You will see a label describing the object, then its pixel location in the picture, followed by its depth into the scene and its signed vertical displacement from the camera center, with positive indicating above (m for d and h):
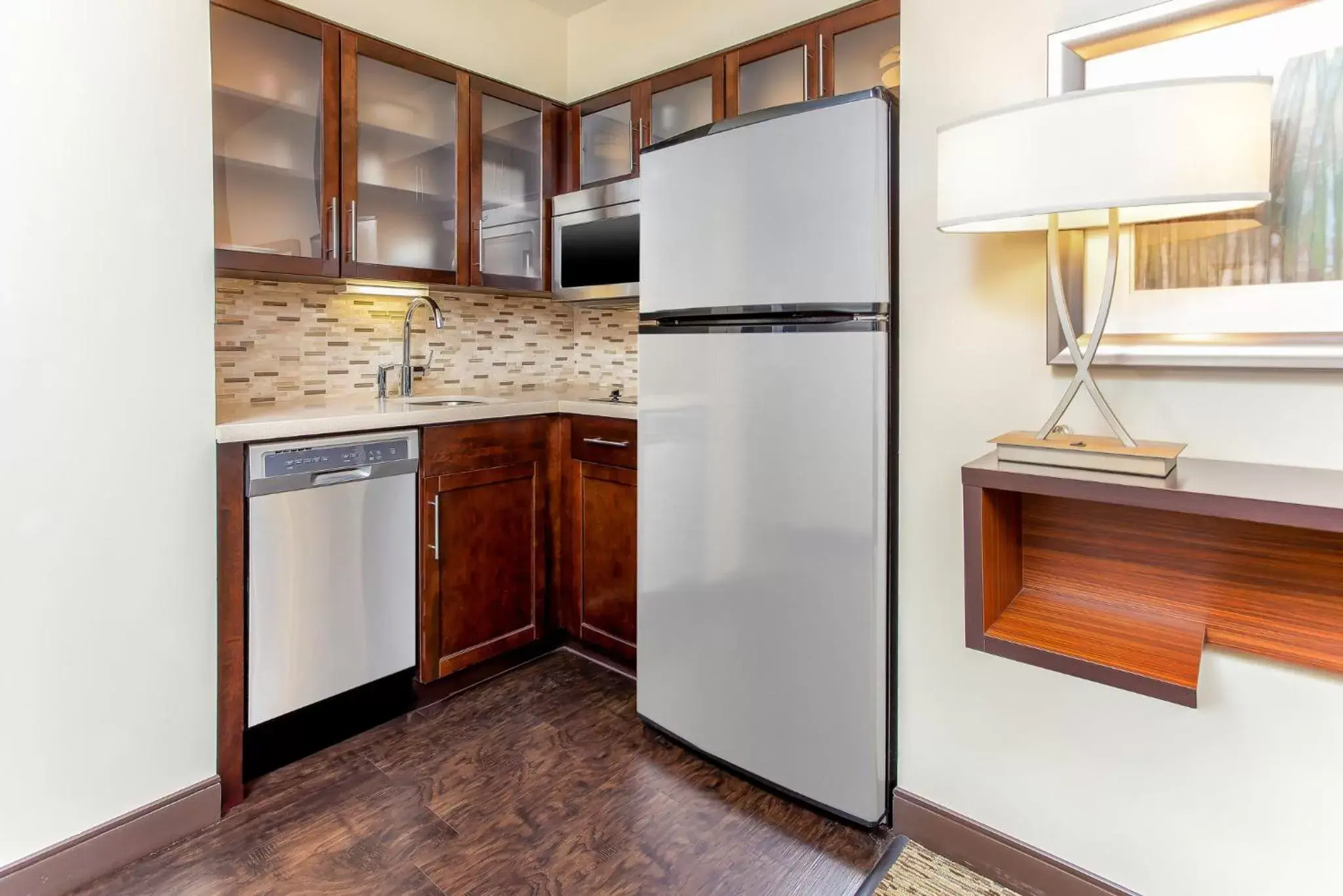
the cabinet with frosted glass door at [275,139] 2.05 +0.89
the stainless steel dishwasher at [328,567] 1.88 -0.37
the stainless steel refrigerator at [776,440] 1.64 -0.01
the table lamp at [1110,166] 1.00 +0.40
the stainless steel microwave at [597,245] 2.65 +0.73
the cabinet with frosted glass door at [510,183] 2.69 +0.99
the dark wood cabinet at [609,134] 2.73 +1.18
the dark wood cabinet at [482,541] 2.29 -0.35
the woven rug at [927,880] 1.53 -0.96
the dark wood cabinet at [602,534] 2.46 -0.35
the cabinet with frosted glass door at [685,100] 2.52 +1.22
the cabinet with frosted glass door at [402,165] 2.33 +0.93
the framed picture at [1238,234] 1.14 +0.35
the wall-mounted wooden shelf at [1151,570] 1.11 -0.24
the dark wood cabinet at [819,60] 2.14 +1.19
